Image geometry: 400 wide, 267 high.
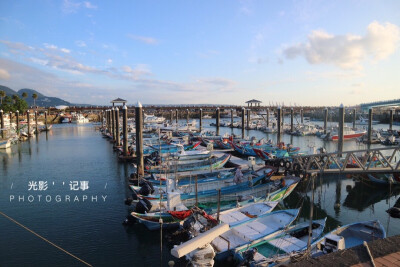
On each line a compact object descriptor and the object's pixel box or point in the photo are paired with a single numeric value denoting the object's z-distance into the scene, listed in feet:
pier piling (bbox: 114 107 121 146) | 143.10
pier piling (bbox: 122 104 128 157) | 114.99
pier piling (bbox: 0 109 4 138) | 184.88
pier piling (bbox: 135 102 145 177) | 88.89
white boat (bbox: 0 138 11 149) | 149.93
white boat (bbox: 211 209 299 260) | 42.22
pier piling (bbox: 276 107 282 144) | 175.43
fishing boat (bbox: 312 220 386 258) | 43.74
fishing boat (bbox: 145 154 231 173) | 94.32
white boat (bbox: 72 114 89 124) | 357.20
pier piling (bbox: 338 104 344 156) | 118.99
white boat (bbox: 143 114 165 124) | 336.90
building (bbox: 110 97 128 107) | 239.38
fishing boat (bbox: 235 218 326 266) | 38.05
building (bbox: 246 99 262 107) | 323.98
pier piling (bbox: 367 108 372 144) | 173.79
